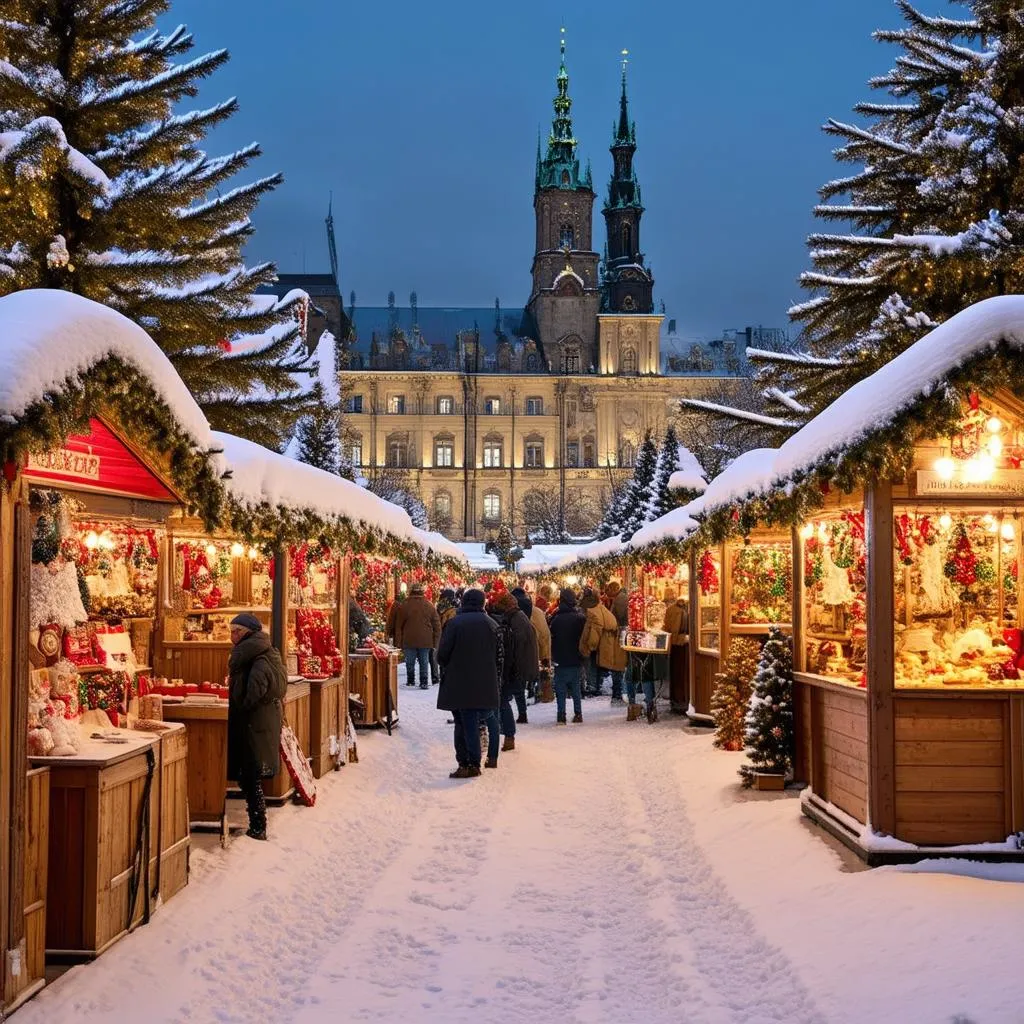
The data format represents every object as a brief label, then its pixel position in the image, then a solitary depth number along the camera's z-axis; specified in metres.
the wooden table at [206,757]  8.18
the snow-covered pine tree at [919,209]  11.61
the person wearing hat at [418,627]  19.88
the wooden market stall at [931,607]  6.84
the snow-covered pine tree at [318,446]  25.06
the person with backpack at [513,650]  12.98
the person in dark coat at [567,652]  15.66
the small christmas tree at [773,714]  9.81
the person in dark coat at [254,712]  8.09
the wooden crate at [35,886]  5.03
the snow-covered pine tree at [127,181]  11.80
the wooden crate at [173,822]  6.51
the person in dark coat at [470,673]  11.16
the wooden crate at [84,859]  5.56
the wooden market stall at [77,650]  4.93
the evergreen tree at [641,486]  39.19
